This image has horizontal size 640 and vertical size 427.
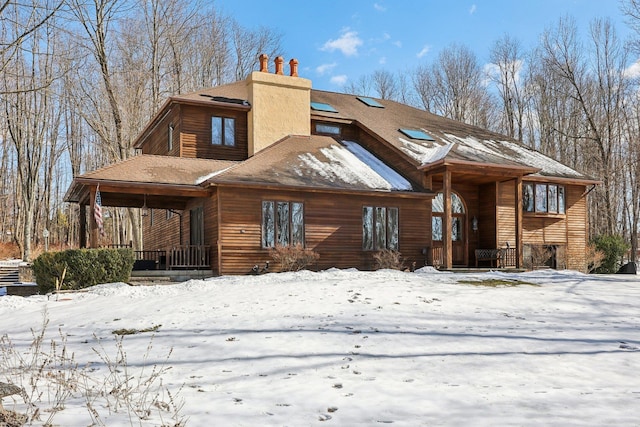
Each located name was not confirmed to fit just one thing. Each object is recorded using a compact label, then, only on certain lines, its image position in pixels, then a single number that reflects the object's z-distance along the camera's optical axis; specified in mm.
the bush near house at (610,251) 23828
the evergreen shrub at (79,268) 13922
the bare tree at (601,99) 33406
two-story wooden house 17391
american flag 15570
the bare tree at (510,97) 41000
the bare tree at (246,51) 40219
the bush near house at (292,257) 17172
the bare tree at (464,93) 41875
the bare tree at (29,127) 33969
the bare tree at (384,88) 46781
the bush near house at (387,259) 18406
